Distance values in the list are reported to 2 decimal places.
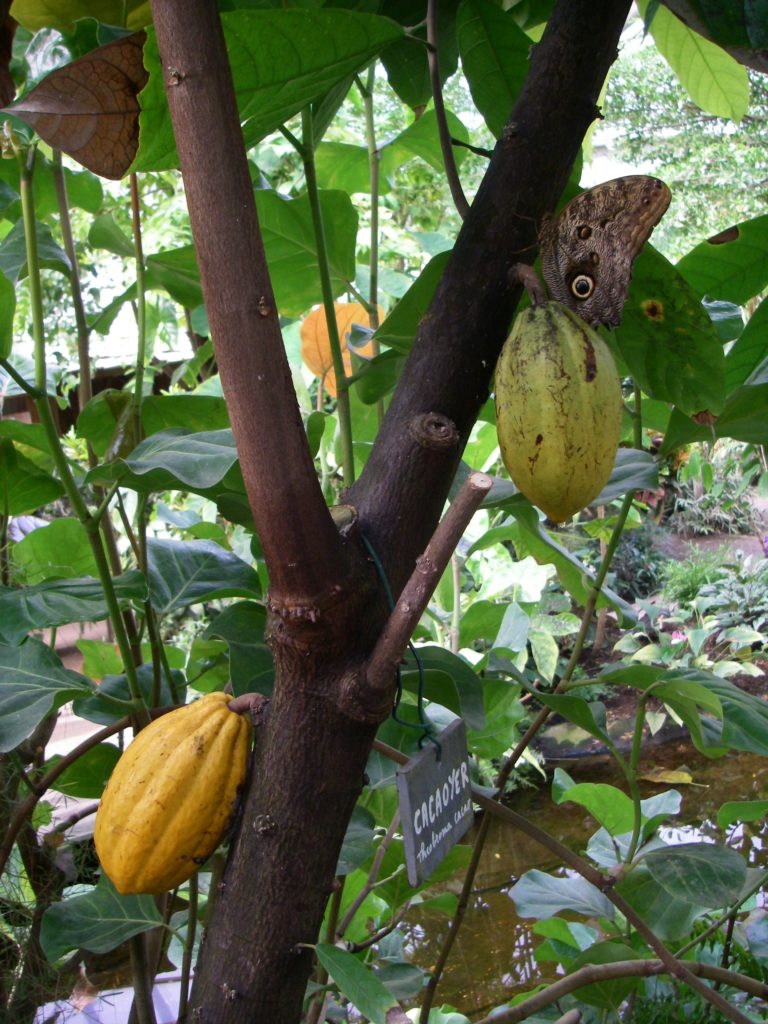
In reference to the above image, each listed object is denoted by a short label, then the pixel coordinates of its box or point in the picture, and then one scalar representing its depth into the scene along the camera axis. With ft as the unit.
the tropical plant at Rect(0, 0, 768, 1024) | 1.48
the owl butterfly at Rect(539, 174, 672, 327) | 1.59
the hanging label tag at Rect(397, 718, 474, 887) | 1.69
